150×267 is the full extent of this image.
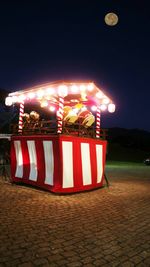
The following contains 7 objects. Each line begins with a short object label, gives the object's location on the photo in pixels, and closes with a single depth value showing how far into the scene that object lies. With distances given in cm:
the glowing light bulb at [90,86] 1162
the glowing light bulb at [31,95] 1268
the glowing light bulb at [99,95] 1327
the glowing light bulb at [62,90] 1110
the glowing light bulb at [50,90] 1179
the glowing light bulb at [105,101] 1427
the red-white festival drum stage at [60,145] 1048
